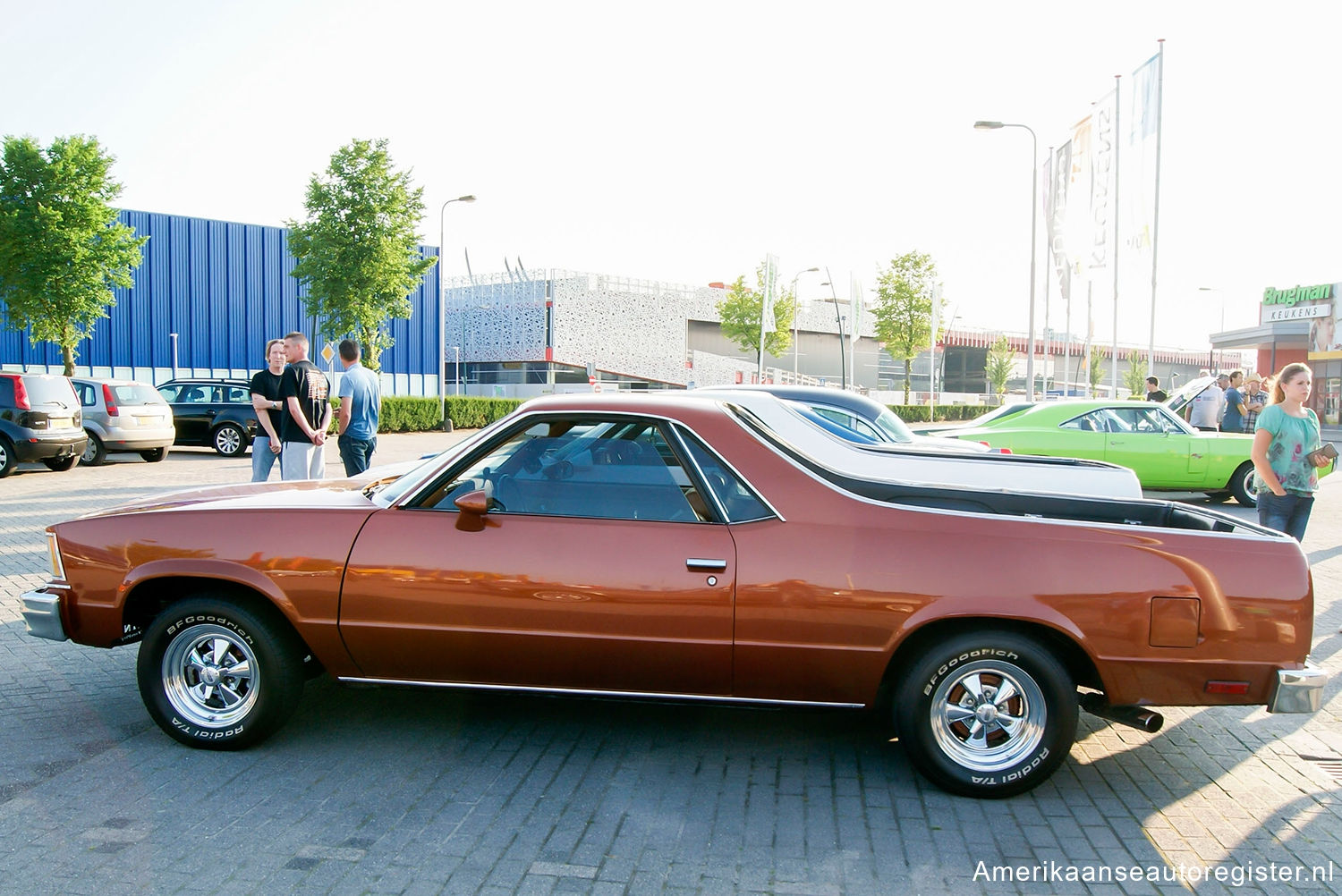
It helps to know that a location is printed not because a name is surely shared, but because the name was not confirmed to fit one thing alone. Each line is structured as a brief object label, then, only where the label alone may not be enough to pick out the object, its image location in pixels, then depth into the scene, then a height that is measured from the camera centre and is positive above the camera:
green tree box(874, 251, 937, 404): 50.47 +5.05
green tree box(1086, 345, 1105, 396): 86.75 +3.14
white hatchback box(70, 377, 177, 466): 17.22 -0.55
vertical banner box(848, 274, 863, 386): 45.31 +4.49
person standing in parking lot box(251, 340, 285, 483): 8.79 -0.06
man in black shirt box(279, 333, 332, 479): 8.70 -0.21
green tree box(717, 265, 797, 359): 57.78 +4.86
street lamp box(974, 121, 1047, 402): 26.28 +5.67
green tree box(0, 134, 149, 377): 24.36 +3.71
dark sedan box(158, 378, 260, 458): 20.14 -0.62
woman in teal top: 6.62 -0.30
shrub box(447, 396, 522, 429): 34.03 -0.65
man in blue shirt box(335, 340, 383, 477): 9.00 -0.23
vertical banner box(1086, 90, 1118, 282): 24.33 +5.68
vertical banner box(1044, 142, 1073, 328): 25.97 +4.98
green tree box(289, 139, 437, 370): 31.31 +4.82
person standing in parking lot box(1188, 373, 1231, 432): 17.83 -0.10
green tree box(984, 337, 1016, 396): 74.69 +2.61
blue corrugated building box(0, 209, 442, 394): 37.34 +3.18
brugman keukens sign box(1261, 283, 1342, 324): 39.75 +4.22
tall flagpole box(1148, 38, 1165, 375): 23.41 +7.51
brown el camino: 3.71 -0.78
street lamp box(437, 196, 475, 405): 36.69 +2.17
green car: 13.16 -0.51
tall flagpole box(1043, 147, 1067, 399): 26.27 +4.72
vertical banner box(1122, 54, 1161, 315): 23.70 +6.95
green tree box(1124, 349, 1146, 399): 66.00 +1.87
